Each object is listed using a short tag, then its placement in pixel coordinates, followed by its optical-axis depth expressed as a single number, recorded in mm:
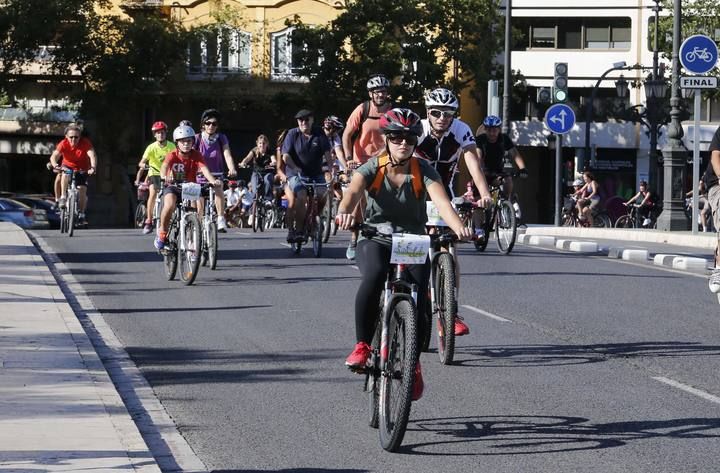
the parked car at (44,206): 52938
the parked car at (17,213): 48375
